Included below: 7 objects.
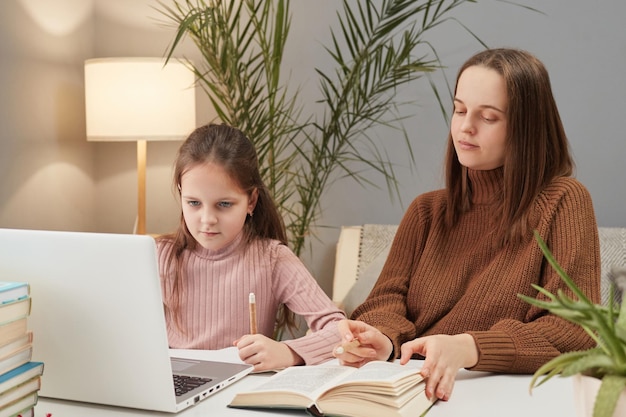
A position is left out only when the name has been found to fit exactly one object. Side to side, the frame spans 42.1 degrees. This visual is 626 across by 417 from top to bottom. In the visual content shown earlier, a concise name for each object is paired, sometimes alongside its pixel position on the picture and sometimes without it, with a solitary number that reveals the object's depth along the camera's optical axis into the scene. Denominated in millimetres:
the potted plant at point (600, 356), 816
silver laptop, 1149
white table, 1194
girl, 1823
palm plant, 2938
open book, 1134
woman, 1528
